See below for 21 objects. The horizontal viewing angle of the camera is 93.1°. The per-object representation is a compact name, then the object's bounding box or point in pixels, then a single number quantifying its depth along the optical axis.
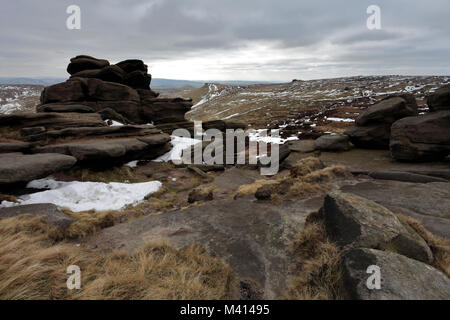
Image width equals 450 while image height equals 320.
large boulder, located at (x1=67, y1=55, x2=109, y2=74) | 33.84
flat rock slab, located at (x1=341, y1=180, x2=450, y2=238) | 8.10
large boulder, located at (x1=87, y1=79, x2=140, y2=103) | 30.08
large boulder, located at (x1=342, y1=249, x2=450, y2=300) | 4.01
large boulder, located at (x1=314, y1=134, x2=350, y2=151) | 22.33
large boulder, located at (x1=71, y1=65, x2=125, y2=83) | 32.35
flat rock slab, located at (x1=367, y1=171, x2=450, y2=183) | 12.89
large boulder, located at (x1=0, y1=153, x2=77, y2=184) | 11.41
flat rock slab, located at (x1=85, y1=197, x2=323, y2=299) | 6.14
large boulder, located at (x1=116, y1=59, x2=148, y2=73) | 37.47
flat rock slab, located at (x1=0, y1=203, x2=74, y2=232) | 8.51
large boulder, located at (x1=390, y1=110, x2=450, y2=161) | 14.94
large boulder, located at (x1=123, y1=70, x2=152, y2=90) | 36.88
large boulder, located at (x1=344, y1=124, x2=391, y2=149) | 20.39
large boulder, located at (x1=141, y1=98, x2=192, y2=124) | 37.12
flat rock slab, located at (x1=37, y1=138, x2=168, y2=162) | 16.33
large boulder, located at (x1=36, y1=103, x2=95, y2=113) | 25.31
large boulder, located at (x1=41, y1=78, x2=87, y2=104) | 28.61
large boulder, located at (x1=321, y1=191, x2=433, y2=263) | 5.32
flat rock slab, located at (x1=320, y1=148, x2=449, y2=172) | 14.61
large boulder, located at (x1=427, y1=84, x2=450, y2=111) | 15.40
